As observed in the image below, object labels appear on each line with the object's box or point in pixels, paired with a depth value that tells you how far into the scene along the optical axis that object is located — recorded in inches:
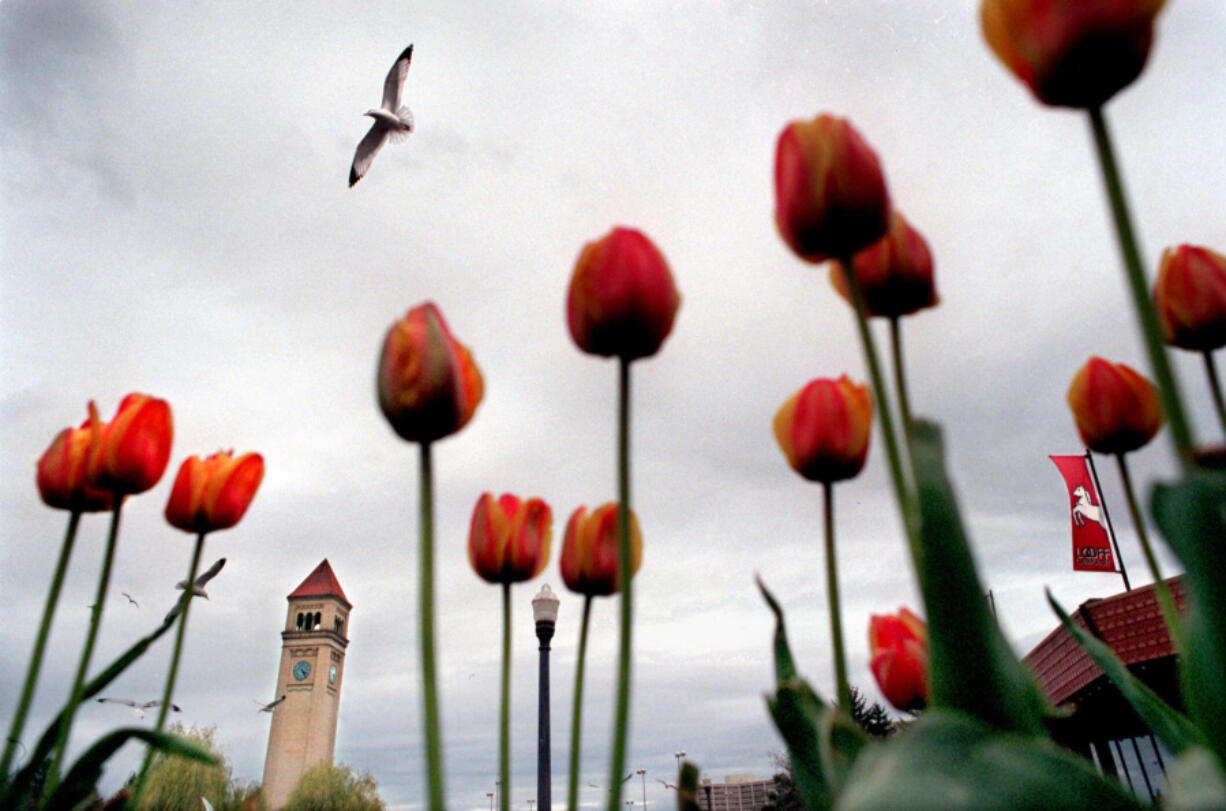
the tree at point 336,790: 1137.3
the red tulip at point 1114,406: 40.9
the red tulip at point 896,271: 34.9
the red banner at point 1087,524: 492.7
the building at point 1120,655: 293.7
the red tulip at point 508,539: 42.3
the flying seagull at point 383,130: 275.4
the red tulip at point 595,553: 41.5
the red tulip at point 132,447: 46.0
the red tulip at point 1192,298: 38.8
